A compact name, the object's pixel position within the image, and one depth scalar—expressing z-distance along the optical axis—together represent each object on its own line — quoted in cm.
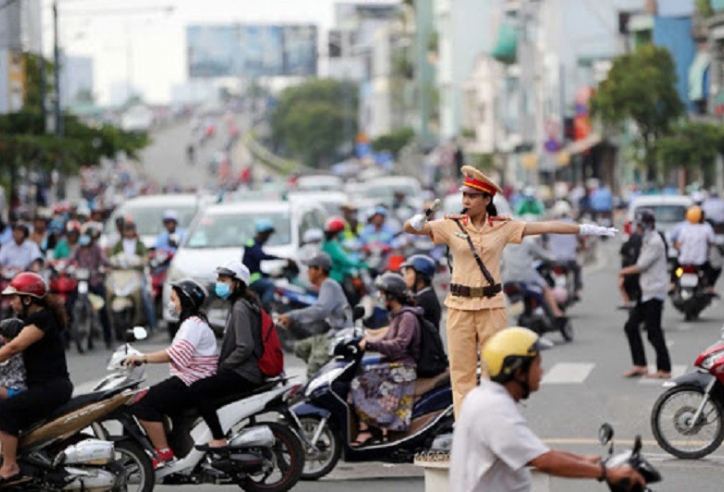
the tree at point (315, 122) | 17412
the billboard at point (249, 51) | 18150
